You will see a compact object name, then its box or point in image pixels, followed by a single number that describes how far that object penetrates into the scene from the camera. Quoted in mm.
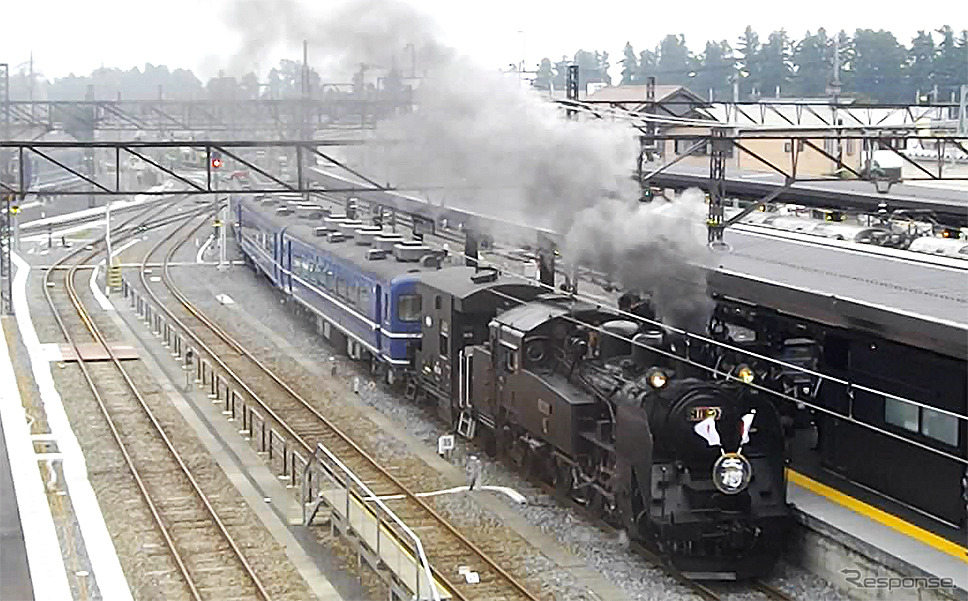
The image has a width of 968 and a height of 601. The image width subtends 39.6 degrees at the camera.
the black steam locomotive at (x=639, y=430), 12969
